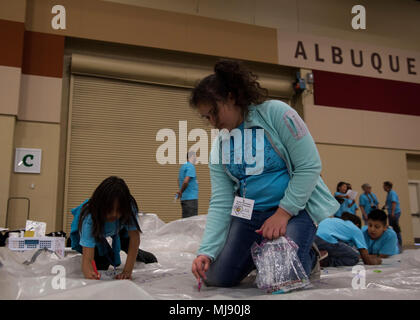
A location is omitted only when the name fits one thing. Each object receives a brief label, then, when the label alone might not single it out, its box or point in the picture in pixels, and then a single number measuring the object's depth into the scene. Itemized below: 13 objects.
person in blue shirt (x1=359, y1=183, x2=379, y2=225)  5.75
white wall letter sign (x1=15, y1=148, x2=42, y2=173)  4.78
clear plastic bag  1.14
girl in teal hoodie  1.23
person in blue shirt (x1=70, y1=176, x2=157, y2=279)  1.50
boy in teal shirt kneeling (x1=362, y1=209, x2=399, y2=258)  2.82
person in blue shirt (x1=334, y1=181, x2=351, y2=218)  4.96
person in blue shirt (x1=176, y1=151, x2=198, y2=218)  4.11
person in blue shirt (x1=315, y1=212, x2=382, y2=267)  2.29
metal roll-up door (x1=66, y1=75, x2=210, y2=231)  5.20
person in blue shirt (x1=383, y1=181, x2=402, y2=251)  5.59
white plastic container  2.23
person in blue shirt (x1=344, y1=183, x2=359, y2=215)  5.09
